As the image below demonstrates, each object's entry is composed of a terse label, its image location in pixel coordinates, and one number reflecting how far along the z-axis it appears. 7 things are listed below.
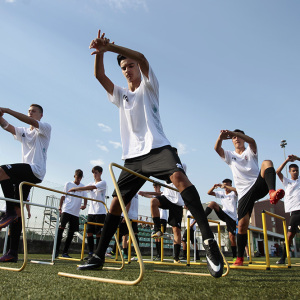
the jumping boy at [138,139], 2.64
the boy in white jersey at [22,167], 4.32
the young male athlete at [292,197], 7.37
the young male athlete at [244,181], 4.98
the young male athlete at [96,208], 7.92
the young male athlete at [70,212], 7.76
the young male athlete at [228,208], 7.71
